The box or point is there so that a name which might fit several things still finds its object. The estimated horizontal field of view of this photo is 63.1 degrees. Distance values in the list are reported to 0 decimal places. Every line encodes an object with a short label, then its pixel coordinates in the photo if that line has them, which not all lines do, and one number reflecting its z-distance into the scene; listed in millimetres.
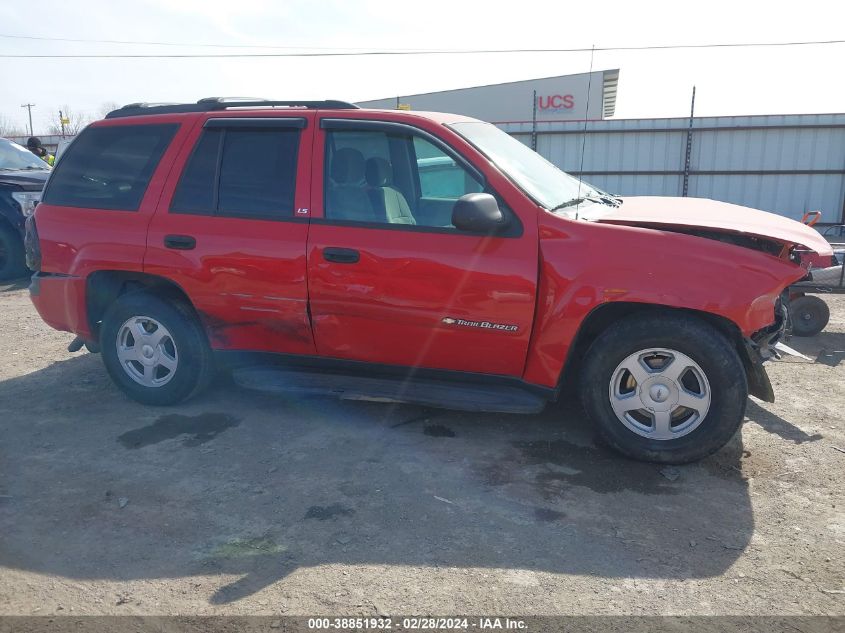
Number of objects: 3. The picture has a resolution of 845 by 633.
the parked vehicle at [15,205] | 9625
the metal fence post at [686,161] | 15930
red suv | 3650
